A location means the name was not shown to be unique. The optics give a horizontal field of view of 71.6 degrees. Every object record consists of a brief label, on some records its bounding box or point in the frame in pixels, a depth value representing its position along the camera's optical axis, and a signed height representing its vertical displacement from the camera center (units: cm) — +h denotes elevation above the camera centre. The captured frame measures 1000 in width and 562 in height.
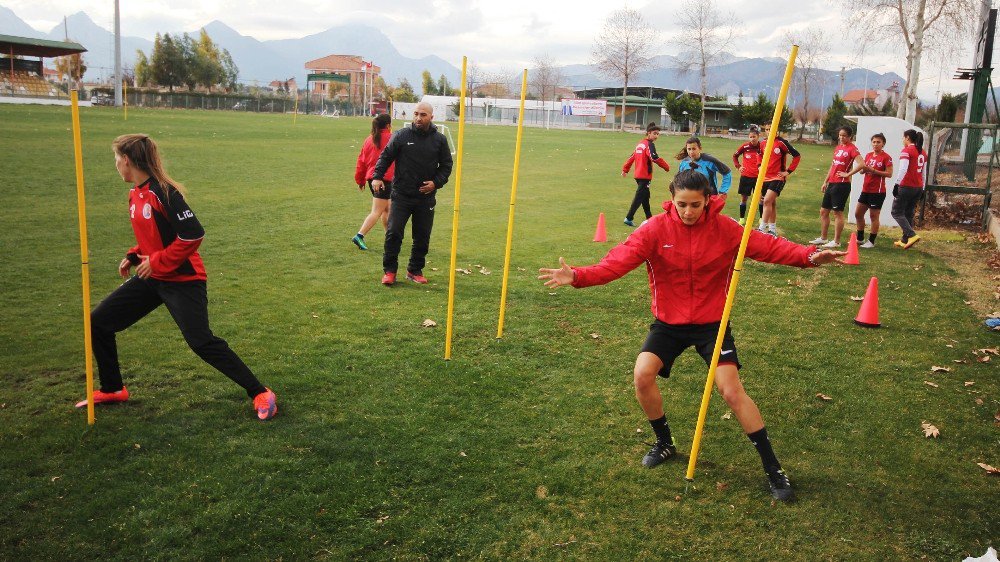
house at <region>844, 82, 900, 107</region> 7115 +951
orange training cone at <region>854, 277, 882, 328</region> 854 -169
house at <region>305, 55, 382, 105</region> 13250 +1905
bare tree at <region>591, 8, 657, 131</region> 8831 +1241
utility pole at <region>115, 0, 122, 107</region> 5100 +598
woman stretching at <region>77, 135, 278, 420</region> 510 -104
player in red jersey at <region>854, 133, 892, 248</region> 1284 -14
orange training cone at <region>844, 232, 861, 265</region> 1180 -140
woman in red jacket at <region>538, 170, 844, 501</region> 463 -77
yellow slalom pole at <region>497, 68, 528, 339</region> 700 -64
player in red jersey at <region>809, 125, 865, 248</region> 1309 -10
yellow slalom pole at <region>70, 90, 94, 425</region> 501 -91
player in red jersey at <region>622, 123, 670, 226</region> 1524 +0
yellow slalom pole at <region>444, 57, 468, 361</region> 682 -124
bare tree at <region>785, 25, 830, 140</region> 9319 +1345
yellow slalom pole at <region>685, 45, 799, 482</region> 426 -64
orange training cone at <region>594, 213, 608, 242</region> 1369 -141
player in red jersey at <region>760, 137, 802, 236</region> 1395 -12
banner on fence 8094 +599
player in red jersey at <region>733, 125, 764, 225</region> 1460 +12
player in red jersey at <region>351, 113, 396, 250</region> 1116 -29
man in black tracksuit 941 -30
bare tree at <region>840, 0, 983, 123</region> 3706 +795
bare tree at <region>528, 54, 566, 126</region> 11548 +1380
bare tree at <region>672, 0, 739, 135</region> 8059 +1222
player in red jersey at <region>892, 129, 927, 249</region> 1395 -24
